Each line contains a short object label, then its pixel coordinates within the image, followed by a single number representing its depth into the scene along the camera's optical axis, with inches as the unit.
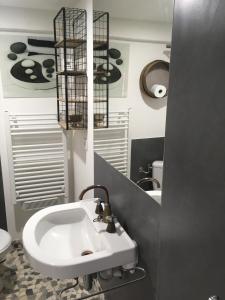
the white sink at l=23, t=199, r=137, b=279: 46.3
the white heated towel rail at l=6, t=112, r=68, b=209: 95.2
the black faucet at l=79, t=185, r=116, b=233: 54.6
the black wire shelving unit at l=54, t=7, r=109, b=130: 65.4
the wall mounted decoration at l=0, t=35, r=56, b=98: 88.4
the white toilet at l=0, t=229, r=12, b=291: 80.2
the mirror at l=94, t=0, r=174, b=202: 41.8
